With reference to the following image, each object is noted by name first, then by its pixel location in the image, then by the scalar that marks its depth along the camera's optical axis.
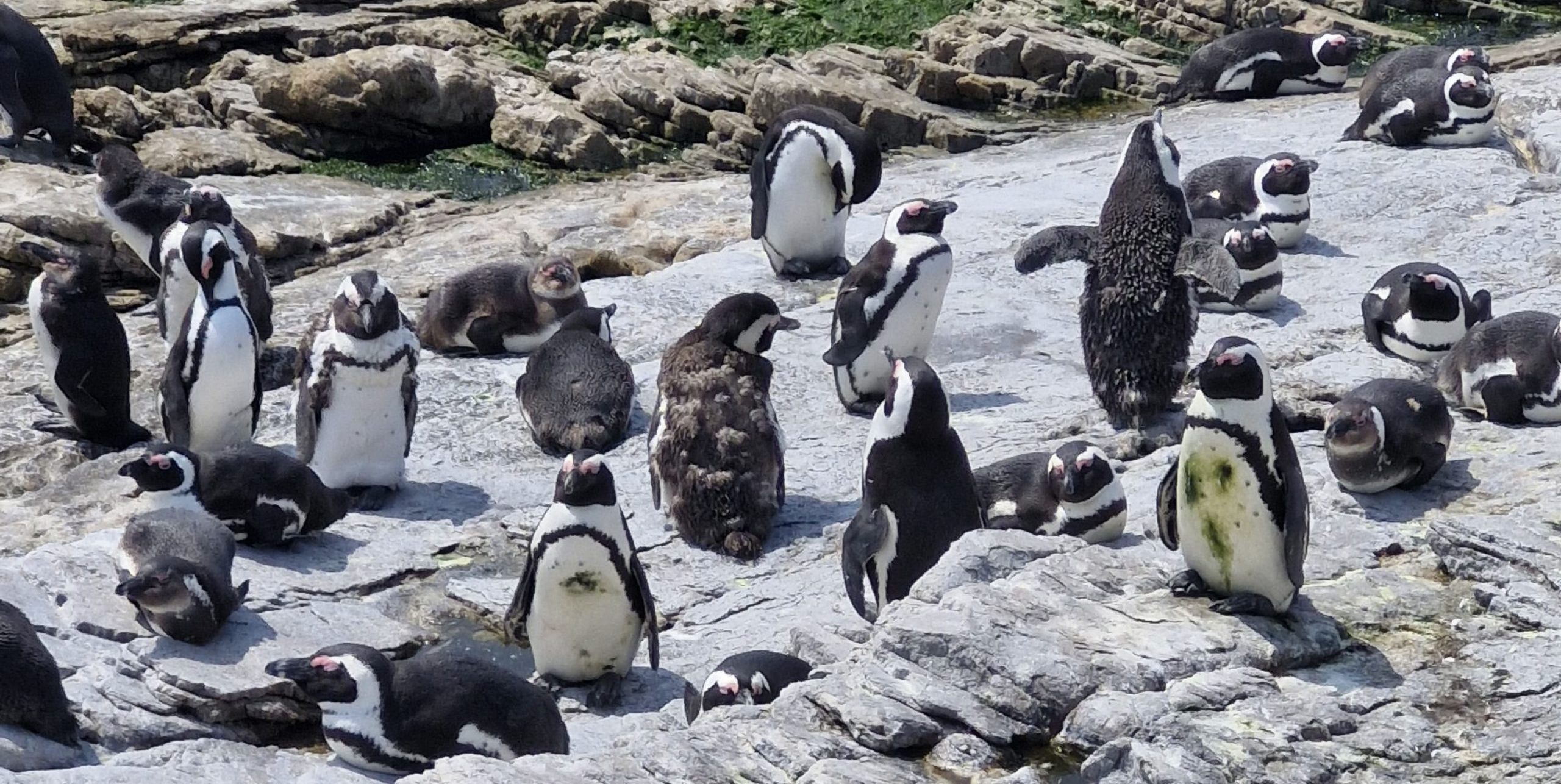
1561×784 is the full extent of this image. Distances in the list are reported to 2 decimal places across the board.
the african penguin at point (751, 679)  12.70
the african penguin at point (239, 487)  16.12
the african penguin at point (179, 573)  13.87
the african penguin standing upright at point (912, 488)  14.29
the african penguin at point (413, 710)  12.61
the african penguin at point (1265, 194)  22.50
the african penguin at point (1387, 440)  14.90
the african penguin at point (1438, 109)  25.86
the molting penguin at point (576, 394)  18.67
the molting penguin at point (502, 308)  21.59
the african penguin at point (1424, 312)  18.48
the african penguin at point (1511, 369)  16.75
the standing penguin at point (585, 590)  14.16
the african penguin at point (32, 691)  12.40
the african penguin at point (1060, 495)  15.16
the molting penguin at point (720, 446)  16.44
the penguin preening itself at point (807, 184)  23.09
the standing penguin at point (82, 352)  20.31
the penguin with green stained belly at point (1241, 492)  11.82
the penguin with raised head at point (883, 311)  19.09
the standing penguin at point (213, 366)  19.45
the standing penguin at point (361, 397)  17.97
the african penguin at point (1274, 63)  32.44
